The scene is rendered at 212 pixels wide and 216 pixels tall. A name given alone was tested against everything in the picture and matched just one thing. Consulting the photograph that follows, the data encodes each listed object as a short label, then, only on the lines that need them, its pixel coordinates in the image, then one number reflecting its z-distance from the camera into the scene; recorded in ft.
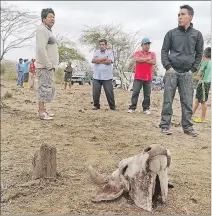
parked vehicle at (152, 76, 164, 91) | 68.33
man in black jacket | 17.42
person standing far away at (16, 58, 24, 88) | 61.56
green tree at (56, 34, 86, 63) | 123.34
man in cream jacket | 19.33
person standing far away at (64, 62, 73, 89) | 58.07
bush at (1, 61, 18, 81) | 87.77
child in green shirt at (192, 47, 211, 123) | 23.79
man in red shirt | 23.67
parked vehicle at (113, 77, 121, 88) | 71.82
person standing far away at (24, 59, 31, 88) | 62.08
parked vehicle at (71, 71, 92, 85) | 98.02
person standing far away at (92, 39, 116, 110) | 25.25
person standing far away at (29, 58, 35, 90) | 55.21
